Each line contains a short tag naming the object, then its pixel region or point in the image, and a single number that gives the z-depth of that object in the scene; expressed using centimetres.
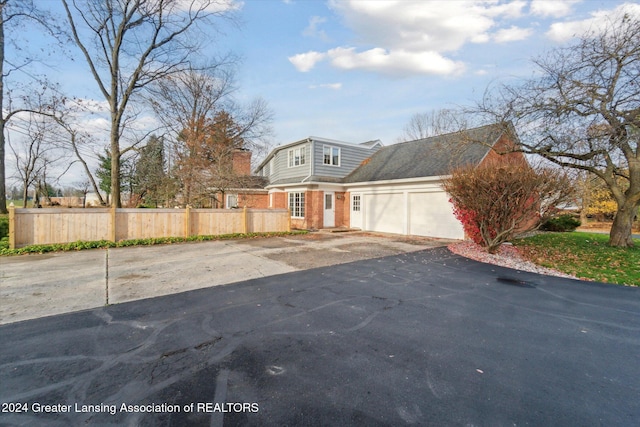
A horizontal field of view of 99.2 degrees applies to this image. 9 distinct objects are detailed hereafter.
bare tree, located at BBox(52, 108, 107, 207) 1416
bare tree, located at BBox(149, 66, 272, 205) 1725
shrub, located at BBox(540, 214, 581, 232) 1670
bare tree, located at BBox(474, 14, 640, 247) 849
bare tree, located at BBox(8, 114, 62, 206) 1891
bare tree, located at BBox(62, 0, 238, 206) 1252
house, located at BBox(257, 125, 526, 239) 1245
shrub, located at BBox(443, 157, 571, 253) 763
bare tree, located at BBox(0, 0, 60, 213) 1111
